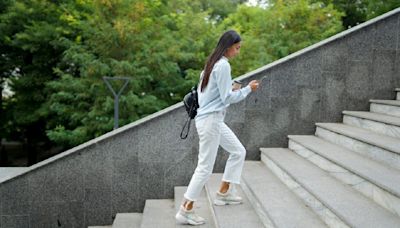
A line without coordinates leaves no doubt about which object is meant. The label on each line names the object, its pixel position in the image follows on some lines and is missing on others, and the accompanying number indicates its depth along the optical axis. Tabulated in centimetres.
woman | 308
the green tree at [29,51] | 1112
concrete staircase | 286
